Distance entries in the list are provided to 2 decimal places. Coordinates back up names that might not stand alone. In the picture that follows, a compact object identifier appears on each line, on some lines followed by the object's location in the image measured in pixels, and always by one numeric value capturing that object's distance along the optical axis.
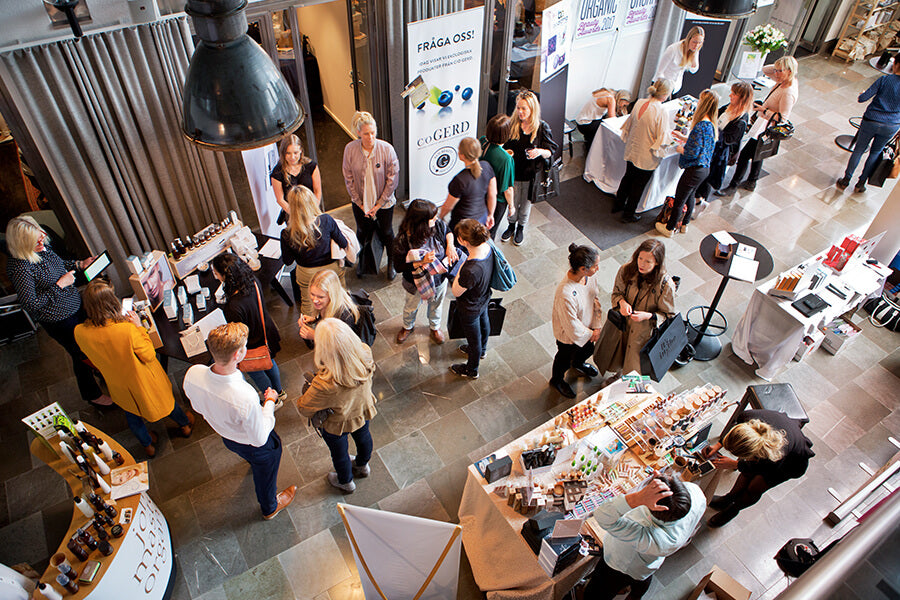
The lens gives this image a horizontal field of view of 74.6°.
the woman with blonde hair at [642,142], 5.80
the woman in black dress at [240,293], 3.78
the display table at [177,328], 4.18
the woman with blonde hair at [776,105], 6.07
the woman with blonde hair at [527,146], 5.29
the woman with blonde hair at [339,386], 3.08
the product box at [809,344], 5.00
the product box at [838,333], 5.20
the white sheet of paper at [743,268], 4.56
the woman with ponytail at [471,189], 4.70
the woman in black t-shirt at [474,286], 3.94
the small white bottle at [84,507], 3.09
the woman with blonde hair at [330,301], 3.58
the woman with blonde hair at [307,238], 4.10
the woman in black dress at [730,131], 5.53
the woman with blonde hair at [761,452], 3.19
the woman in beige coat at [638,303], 3.88
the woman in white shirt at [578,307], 3.79
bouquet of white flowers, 7.24
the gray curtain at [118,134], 4.23
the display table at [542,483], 3.20
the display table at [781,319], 4.70
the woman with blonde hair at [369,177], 5.01
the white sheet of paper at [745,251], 4.71
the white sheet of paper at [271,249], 5.05
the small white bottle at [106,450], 3.38
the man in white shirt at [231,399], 3.02
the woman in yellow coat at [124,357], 3.47
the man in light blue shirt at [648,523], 2.65
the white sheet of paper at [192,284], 4.44
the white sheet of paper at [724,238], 4.76
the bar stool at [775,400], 3.80
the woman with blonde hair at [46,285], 3.83
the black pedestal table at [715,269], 4.63
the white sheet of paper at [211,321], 4.16
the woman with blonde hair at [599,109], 6.88
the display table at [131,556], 2.96
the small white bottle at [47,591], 2.72
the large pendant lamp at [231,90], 1.96
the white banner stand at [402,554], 2.80
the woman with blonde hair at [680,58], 6.52
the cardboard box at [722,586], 3.31
